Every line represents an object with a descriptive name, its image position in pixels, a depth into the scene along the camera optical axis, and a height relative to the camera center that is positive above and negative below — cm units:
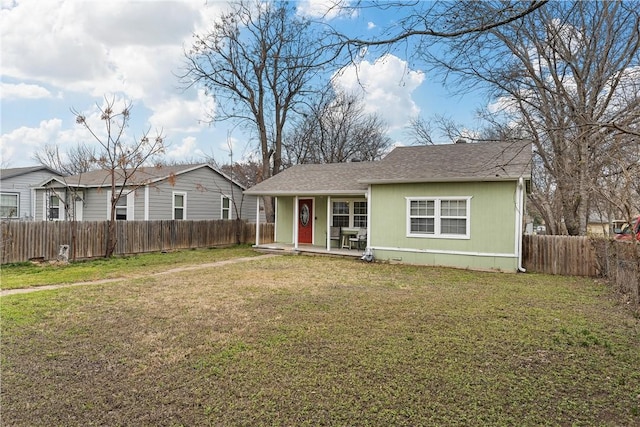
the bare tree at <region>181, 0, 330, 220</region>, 2077 +845
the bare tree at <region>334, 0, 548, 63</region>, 388 +215
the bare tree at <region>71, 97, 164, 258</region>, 1322 +285
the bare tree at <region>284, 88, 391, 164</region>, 2911 +631
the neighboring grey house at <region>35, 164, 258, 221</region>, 1667 +90
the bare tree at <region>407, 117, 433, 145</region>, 2142 +509
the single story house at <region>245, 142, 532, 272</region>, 1094 +36
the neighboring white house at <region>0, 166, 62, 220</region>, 2028 +120
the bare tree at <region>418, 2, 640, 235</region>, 1148 +510
